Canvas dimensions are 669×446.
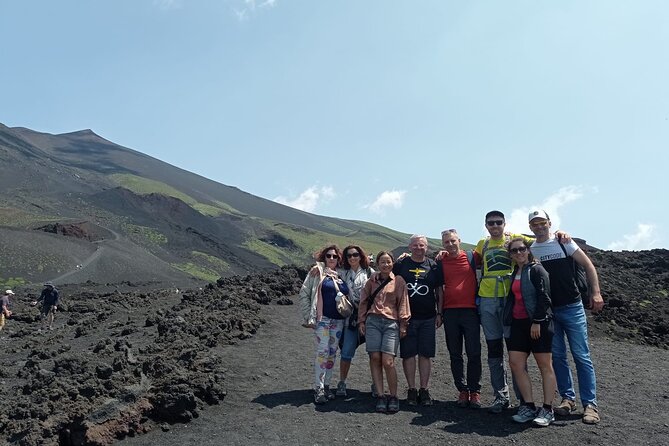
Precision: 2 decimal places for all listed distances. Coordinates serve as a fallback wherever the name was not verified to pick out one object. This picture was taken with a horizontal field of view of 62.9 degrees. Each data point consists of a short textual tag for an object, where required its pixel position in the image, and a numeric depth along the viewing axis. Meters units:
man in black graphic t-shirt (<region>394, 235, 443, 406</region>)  6.57
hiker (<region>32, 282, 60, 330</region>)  18.54
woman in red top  5.74
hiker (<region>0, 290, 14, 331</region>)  17.88
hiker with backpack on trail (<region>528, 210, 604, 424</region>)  5.99
